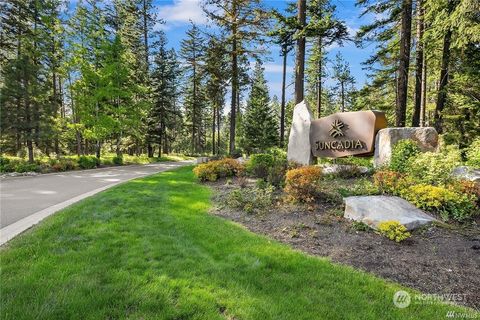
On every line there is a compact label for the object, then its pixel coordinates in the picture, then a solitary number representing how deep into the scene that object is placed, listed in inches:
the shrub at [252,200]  240.4
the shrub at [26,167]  490.9
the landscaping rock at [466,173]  233.4
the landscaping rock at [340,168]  328.2
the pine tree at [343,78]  1241.9
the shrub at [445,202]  198.2
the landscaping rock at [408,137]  312.5
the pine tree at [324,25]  398.3
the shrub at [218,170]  392.2
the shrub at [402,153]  293.7
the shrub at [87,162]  615.5
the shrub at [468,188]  211.9
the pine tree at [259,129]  1047.0
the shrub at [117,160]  740.6
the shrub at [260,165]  353.1
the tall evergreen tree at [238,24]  641.0
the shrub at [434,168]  239.6
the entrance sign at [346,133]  351.3
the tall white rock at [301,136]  410.9
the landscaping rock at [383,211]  183.9
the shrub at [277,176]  309.3
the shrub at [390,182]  234.5
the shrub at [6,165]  487.8
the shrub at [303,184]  242.9
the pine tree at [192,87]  725.9
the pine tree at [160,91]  1050.1
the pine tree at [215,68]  671.8
